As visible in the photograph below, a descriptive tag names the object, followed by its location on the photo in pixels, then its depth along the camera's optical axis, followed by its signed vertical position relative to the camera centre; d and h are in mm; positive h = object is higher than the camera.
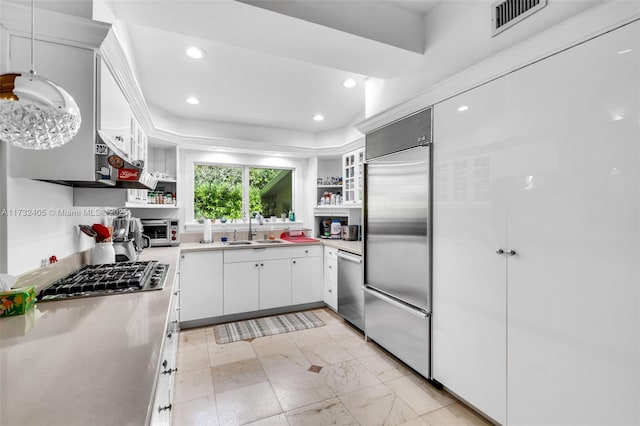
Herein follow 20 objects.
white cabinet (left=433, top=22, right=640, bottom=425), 1137 -118
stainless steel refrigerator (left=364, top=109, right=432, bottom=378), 2080 -209
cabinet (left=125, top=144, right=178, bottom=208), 3418 +493
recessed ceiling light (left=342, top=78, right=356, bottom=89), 2734 +1279
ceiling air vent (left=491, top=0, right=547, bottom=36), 1395 +1041
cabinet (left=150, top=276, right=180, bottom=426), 959 -712
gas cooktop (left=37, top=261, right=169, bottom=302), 1361 -363
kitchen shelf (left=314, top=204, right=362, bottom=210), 3668 +101
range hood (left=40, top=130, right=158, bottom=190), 1397 +245
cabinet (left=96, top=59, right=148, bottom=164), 1436 +589
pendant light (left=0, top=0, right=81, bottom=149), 794 +306
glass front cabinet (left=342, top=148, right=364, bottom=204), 3602 +504
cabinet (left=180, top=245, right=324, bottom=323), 3146 -783
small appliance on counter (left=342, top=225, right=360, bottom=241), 3900 -261
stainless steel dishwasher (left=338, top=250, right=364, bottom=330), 2977 -819
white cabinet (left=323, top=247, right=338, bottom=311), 3480 -799
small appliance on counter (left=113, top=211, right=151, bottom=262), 2275 -208
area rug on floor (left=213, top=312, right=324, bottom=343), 2959 -1255
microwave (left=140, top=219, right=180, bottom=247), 3389 -211
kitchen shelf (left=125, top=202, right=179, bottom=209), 2793 +87
